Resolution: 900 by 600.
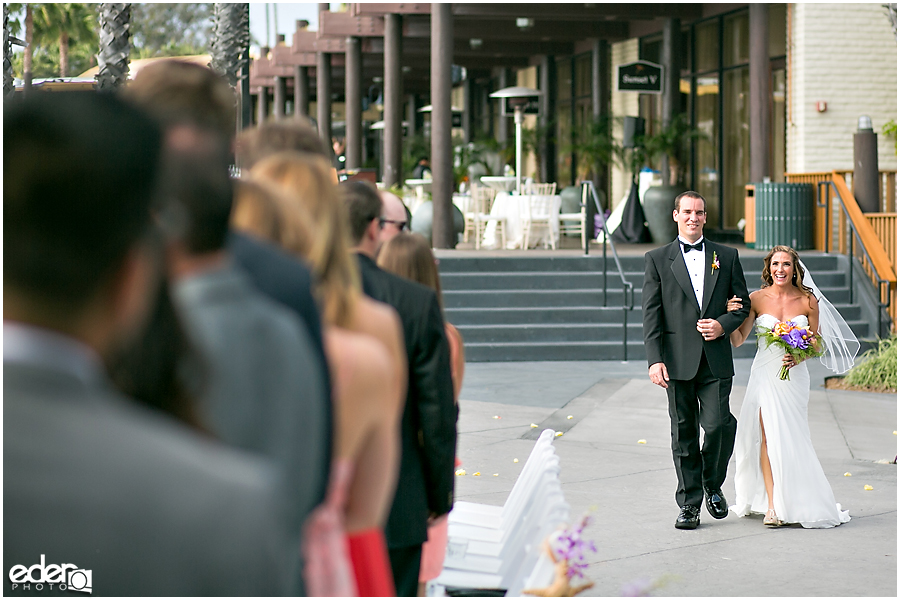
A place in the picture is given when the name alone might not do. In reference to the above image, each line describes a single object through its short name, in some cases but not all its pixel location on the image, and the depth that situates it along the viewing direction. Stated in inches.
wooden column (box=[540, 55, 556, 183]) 1026.1
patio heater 844.6
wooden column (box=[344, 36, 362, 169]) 964.6
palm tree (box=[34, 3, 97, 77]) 1865.2
